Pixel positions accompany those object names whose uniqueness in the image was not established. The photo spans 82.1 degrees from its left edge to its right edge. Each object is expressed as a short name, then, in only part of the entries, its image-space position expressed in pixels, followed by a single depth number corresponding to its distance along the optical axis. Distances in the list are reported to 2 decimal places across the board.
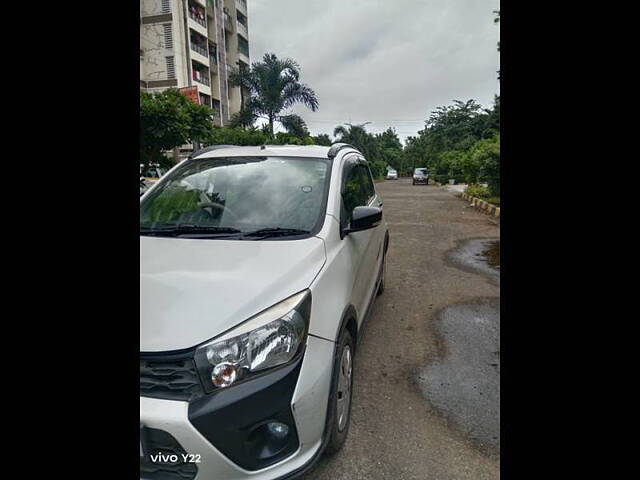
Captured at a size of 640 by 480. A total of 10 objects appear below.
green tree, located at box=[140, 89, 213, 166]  7.66
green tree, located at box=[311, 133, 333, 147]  34.72
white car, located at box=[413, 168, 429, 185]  30.66
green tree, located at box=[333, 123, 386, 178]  35.81
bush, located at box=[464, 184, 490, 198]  14.29
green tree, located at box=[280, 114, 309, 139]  19.98
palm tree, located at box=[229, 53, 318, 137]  19.67
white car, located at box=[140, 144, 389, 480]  1.33
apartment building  25.02
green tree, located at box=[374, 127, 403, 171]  55.84
